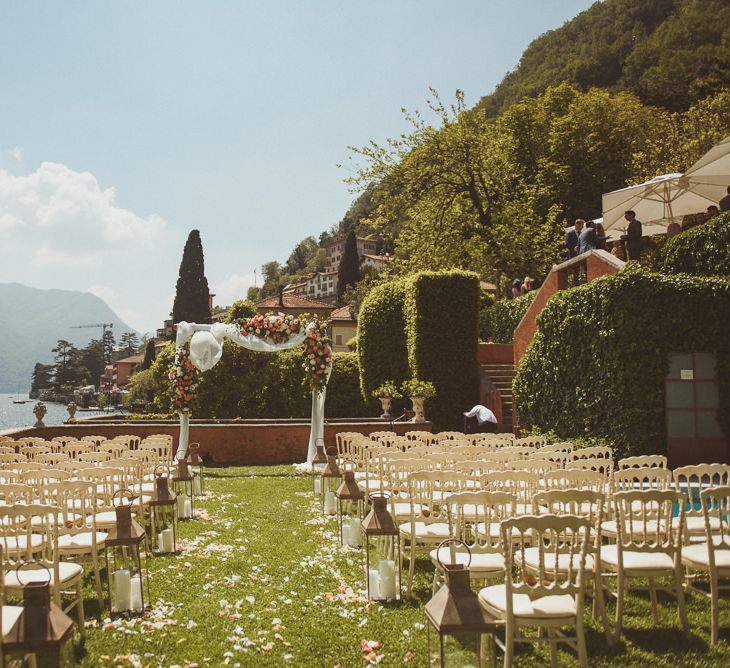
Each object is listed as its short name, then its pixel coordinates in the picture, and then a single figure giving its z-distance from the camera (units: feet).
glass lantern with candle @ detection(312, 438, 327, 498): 37.48
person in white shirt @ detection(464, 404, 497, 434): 52.85
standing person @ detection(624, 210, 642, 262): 44.65
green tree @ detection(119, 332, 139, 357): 560.65
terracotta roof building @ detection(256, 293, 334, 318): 195.31
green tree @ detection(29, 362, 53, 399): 462.27
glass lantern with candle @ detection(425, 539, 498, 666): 11.28
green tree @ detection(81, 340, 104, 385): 444.14
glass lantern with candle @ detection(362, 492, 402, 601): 18.26
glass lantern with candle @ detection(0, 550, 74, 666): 10.84
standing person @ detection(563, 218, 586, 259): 56.45
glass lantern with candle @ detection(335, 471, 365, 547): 23.68
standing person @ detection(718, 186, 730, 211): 45.52
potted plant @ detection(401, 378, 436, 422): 55.47
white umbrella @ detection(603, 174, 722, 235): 50.34
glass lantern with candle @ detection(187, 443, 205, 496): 37.82
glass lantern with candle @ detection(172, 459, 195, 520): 30.73
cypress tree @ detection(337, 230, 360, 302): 244.01
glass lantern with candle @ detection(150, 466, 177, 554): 23.76
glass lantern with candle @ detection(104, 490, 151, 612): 17.43
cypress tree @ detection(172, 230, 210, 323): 170.91
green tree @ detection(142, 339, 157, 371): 238.07
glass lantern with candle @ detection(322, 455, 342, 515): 30.48
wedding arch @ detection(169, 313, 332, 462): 47.37
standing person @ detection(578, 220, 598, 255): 51.06
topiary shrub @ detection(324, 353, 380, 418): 71.77
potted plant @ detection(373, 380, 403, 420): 59.72
